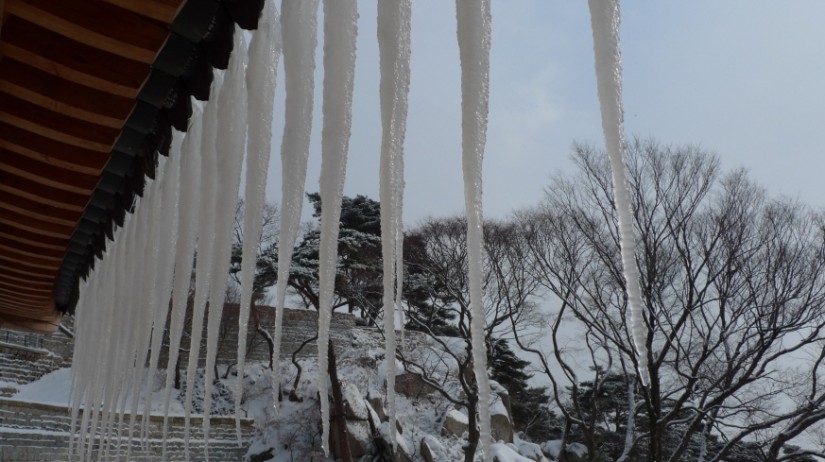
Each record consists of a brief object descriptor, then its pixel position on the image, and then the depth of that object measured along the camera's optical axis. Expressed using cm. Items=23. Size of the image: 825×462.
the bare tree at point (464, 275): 1257
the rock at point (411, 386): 1767
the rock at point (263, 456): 1392
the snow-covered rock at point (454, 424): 1593
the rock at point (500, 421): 1582
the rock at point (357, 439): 1366
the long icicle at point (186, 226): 203
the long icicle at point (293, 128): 134
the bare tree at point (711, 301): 933
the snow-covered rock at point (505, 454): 1183
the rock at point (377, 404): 1473
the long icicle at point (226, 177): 166
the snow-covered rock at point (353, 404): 1402
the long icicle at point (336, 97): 113
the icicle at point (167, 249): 227
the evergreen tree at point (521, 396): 2055
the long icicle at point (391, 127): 100
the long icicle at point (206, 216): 184
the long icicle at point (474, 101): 91
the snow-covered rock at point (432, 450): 1350
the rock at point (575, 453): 1551
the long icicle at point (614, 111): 80
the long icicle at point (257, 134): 151
